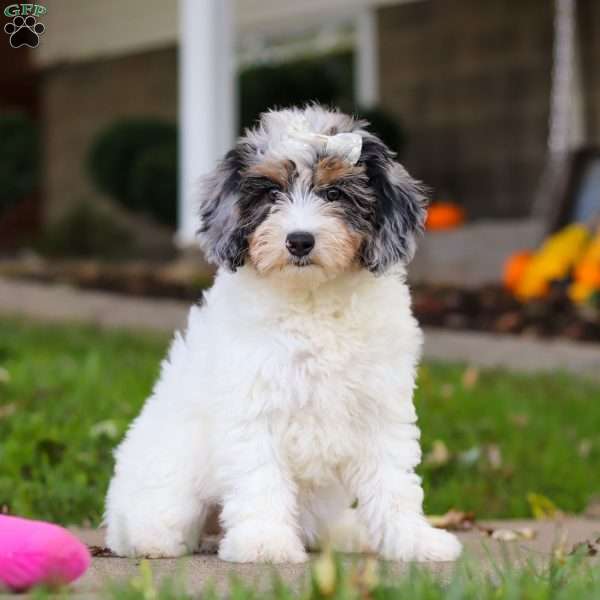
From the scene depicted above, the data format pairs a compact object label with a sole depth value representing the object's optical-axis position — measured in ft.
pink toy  10.03
